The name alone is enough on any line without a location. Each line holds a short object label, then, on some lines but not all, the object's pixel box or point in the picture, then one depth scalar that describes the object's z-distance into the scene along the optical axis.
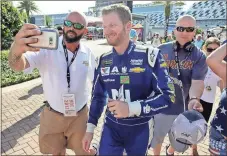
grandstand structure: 43.00
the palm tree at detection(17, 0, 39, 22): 56.54
